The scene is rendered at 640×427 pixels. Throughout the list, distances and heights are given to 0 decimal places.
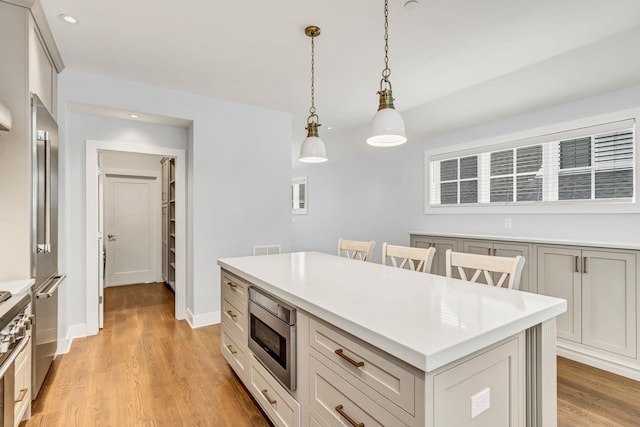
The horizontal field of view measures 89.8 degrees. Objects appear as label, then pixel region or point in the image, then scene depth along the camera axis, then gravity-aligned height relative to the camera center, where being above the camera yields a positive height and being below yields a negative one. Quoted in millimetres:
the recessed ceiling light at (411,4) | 2071 +1360
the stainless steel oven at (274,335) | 1550 -662
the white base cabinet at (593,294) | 2443 -680
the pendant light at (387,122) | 1787 +510
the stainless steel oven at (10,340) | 1331 -579
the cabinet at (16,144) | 1895 +414
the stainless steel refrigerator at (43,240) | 2012 -189
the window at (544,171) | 2820 +443
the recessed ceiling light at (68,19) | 2246 +1375
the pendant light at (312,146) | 2457 +513
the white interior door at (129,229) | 5402 -290
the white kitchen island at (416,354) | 958 -487
